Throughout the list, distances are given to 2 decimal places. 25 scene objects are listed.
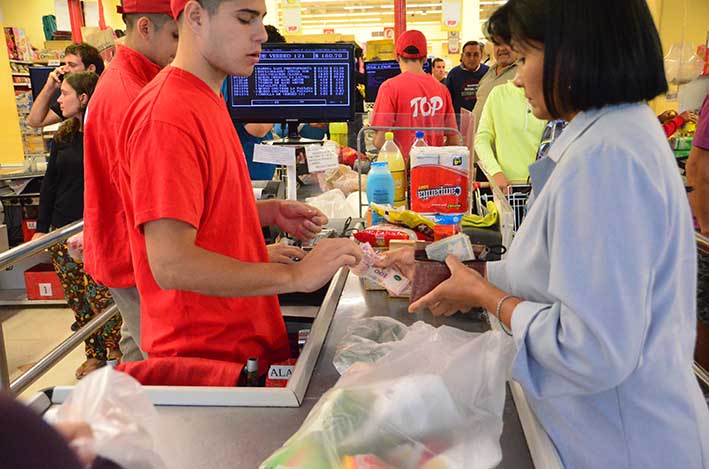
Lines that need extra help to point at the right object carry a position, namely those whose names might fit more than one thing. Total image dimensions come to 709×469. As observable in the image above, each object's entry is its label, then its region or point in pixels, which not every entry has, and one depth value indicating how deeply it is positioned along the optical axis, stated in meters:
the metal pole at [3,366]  2.32
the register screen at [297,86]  3.05
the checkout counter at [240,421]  1.07
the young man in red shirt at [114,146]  2.05
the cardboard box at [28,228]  5.69
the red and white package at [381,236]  1.87
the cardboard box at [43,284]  5.03
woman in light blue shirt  0.93
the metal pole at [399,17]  12.48
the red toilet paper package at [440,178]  2.27
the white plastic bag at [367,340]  1.39
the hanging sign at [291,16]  12.54
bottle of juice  2.65
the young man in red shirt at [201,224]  1.26
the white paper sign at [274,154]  2.47
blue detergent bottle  2.50
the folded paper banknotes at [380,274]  1.70
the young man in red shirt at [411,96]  4.18
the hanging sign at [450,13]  11.53
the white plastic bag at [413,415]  0.91
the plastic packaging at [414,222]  1.96
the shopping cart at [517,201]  2.81
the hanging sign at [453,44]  14.02
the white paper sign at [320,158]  2.62
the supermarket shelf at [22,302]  5.00
